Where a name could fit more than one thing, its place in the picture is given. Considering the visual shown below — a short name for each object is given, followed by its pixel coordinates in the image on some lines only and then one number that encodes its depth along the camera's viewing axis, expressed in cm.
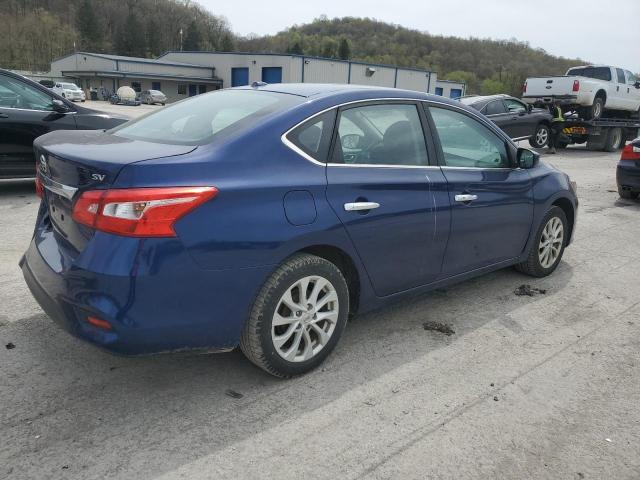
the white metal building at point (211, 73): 5716
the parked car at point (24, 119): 701
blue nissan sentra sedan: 249
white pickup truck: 1711
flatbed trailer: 1684
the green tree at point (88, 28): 10675
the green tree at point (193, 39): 12279
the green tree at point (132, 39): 10969
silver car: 5750
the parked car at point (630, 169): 870
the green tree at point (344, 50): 11362
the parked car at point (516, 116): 1436
